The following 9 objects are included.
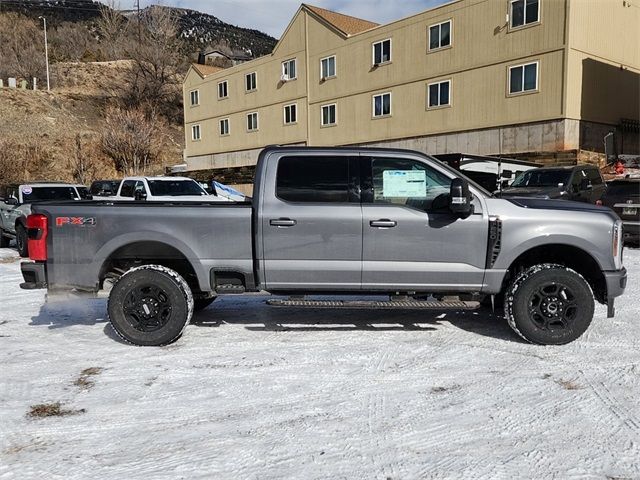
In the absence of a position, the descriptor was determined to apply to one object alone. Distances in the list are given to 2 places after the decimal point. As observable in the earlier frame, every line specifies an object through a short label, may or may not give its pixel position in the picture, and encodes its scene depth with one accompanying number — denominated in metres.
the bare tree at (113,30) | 80.31
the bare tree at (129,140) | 43.12
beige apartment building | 23.11
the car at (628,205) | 11.76
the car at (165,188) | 14.95
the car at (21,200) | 12.23
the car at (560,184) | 12.30
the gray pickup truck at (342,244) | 5.09
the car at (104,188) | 19.28
